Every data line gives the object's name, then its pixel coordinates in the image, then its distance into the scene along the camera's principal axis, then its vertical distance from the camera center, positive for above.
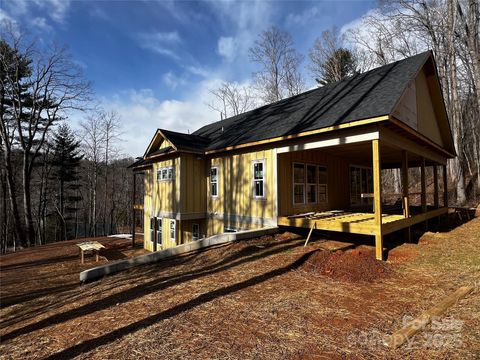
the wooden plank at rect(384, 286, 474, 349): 3.36 -1.85
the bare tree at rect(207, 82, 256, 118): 32.19 +10.75
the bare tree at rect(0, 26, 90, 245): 20.31 +7.54
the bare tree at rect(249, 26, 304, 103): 27.59 +12.10
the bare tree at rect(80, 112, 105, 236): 30.48 +3.68
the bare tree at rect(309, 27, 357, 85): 28.30 +13.50
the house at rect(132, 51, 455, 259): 8.12 +1.31
